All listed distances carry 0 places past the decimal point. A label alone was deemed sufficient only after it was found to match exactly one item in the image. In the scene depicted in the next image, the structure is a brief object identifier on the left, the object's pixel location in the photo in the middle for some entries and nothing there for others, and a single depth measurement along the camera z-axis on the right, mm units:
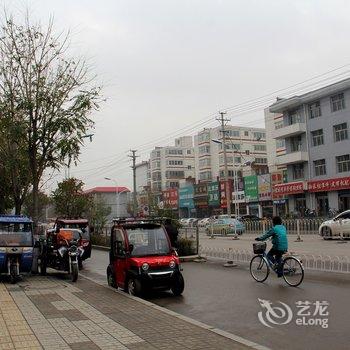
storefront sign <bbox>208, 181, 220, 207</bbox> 74062
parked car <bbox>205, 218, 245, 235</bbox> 38219
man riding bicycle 12211
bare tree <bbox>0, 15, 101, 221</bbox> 16453
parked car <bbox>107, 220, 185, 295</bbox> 11148
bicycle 11680
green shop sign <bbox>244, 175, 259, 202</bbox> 62844
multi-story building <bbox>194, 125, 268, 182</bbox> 97375
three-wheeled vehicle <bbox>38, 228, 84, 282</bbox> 14430
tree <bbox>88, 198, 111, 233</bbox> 42091
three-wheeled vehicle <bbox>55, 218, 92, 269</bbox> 20859
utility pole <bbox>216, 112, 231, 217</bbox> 56844
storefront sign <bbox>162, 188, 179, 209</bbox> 86438
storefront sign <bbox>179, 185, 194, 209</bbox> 81562
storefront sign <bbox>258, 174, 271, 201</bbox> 60031
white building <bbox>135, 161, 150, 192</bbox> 125250
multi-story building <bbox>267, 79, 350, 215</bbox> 45656
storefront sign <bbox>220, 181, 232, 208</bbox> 72125
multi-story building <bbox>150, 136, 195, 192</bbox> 115188
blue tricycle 13773
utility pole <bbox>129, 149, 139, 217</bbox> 52609
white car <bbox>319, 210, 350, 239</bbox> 26048
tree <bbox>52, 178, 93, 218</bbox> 41438
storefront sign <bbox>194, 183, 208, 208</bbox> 77250
